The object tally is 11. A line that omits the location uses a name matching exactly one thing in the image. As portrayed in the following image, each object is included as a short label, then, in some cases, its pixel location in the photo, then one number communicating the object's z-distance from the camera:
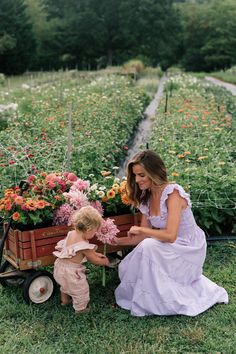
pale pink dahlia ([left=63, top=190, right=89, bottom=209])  3.56
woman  3.35
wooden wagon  3.47
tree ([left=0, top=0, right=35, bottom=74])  41.62
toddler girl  3.28
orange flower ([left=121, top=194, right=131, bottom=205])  3.84
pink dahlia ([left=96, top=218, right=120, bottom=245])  3.51
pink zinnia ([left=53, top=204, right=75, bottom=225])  3.58
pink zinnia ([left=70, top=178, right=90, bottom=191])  3.68
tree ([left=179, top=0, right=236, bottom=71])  54.00
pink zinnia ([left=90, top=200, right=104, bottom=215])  3.71
